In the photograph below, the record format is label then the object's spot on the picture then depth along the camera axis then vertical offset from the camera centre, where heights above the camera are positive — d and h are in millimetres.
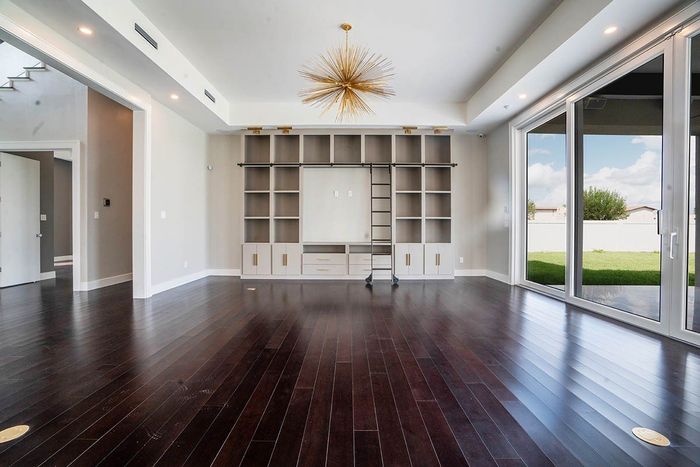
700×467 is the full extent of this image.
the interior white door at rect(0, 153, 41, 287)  5516 +157
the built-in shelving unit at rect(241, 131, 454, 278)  6355 +575
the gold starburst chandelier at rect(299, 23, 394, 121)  3906 +2330
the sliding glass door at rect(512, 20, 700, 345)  2842 +447
